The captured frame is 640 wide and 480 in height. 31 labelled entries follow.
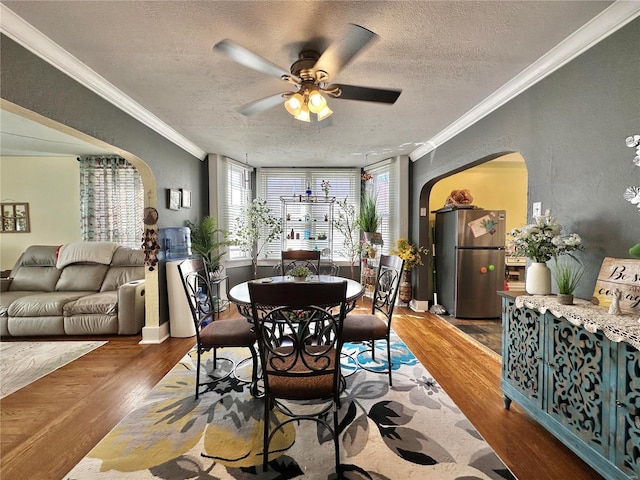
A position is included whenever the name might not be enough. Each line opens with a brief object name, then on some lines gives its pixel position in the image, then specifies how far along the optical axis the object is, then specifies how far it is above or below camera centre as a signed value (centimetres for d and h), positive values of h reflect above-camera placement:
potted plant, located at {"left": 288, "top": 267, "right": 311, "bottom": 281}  254 -37
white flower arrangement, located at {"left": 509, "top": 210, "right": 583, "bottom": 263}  179 -7
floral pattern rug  151 -127
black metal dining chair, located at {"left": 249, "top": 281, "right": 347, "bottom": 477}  144 -72
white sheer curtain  457 +55
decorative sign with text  142 -28
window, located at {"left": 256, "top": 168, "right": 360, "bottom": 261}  547 +90
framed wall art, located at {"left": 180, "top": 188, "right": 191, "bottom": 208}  390 +48
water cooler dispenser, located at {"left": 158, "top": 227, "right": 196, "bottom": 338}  338 -80
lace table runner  123 -43
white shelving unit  547 +10
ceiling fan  151 +96
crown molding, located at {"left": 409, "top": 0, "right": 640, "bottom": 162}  152 +116
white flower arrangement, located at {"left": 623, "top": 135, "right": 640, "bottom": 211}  139 +21
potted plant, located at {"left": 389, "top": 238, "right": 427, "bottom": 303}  441 -42
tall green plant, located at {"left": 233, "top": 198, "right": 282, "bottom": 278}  506 +7
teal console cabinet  126 -78
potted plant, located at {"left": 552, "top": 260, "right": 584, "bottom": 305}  167 -30
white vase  189 -32
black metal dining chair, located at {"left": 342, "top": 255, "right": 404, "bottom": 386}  227 -77
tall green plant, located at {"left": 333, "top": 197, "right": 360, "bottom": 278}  529 +10
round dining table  208 -50
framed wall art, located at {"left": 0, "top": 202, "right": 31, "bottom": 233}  463 +29
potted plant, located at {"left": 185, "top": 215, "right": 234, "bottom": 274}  410 -13
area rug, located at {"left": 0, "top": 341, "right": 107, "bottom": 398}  246 -126
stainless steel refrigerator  402 -43
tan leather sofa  337 -76
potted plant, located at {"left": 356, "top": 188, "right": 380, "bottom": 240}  494 +22
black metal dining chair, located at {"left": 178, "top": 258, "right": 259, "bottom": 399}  214 -77
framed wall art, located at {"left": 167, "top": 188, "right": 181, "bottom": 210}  353 +42
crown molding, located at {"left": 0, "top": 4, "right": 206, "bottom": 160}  165 +120
